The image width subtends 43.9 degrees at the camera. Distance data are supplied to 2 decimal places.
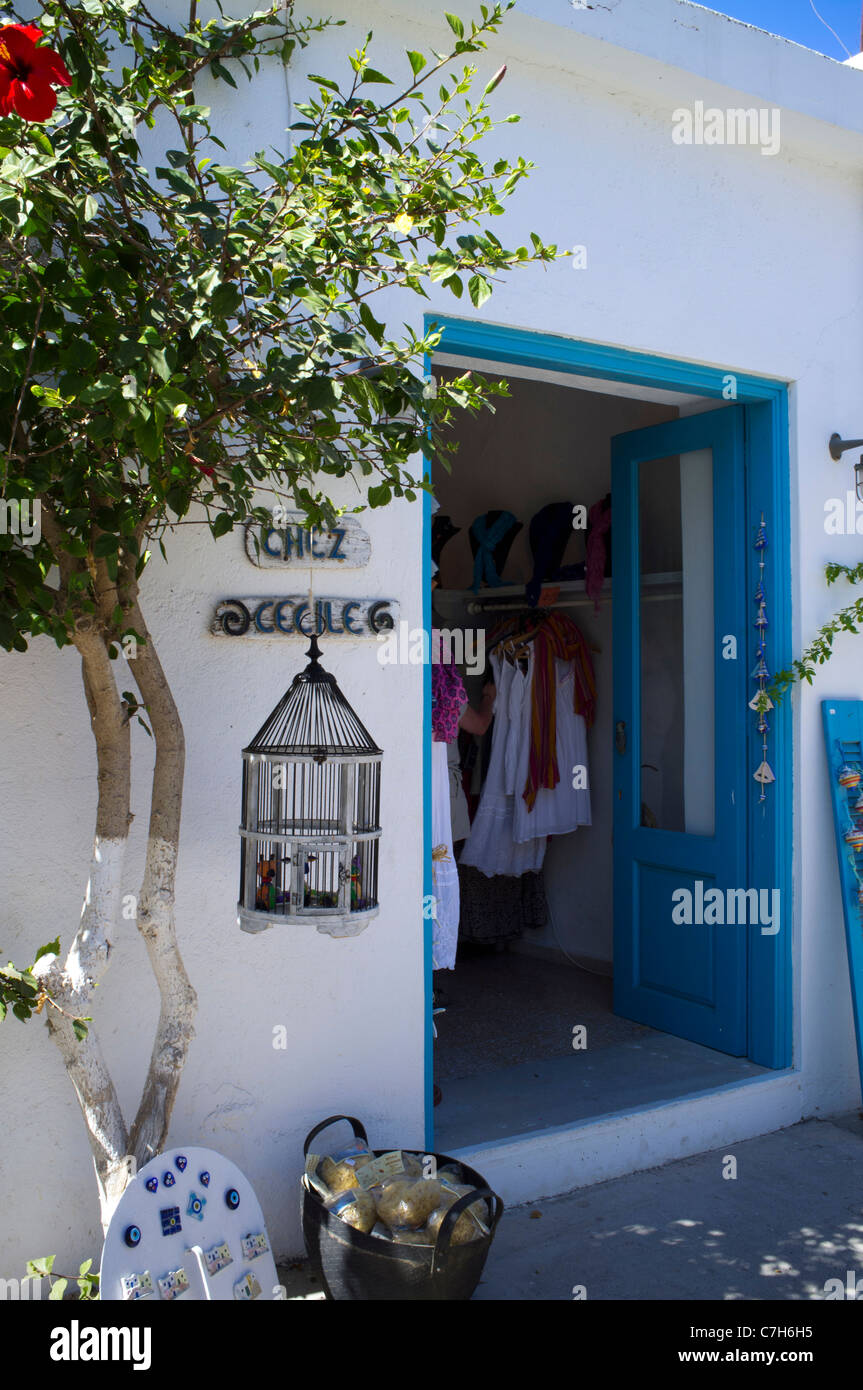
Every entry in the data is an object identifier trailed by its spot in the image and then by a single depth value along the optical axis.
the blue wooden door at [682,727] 4.23
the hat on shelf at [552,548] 5.65
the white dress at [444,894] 3.63
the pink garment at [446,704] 3.84
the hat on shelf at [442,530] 5.96
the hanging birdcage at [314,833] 2.33
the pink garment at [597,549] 5.29
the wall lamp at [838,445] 4.12
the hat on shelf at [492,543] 5.94
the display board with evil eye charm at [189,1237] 2.10
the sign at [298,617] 2.89
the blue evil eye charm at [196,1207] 2.26
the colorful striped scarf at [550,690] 5.44
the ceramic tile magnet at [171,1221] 2.19
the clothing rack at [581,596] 4.61
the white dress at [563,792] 5.46
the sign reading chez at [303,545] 2.93
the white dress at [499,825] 5.54
